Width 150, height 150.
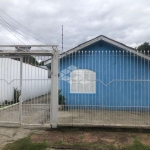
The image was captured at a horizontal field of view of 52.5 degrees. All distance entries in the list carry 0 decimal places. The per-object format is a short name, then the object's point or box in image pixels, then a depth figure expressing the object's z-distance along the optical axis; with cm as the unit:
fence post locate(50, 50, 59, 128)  495
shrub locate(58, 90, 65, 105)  777
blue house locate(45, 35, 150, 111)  790
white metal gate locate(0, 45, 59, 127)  499
